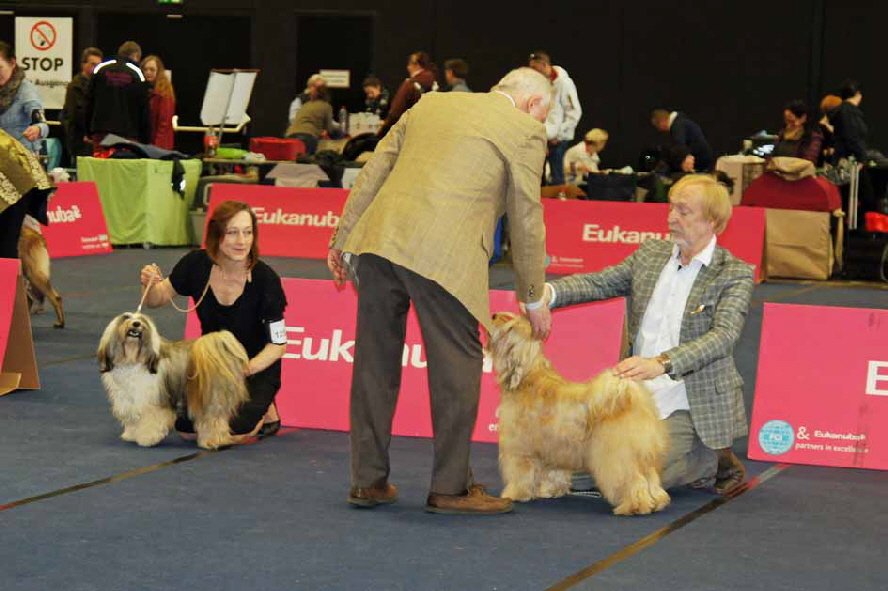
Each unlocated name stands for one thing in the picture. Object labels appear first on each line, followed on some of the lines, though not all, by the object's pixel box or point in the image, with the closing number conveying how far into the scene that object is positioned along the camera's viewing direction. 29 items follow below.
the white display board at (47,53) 18.81
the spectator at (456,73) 12.93
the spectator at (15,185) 6.63
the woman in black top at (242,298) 5.10
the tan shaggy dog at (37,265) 7.45
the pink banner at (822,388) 4.98
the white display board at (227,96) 15.77
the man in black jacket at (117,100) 12.82
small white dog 4.89
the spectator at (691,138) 13.91
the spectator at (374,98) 16.20
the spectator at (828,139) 12.20
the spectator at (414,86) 11.98
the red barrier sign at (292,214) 11.60
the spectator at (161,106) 13.54
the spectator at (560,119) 13.23
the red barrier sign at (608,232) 10.68
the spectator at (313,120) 15.96
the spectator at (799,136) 11.97
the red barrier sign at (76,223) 11.29
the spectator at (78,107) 13.67
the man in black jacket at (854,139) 11.90
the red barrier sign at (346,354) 5.19
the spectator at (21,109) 8.60
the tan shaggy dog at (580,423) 4.10
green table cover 12.09
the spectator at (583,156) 14.53
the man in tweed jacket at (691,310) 4.40
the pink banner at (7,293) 5.84
